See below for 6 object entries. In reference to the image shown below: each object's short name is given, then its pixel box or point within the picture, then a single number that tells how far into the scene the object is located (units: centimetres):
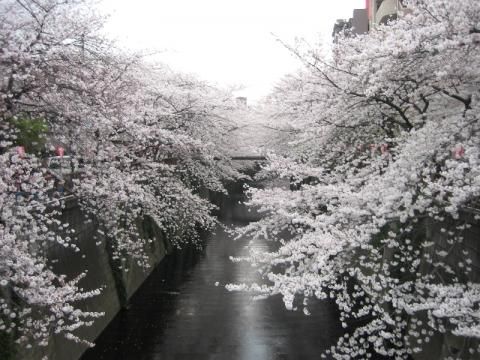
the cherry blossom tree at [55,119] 668
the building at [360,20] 3534
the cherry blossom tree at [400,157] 570
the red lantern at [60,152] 1279
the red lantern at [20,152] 752
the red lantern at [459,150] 645
